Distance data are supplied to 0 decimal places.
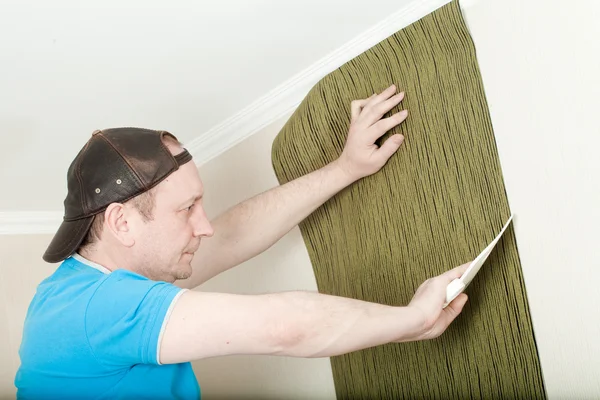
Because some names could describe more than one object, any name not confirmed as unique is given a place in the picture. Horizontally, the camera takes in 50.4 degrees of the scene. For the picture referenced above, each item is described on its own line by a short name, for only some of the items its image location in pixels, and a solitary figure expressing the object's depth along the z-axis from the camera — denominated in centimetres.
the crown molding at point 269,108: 169
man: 122
